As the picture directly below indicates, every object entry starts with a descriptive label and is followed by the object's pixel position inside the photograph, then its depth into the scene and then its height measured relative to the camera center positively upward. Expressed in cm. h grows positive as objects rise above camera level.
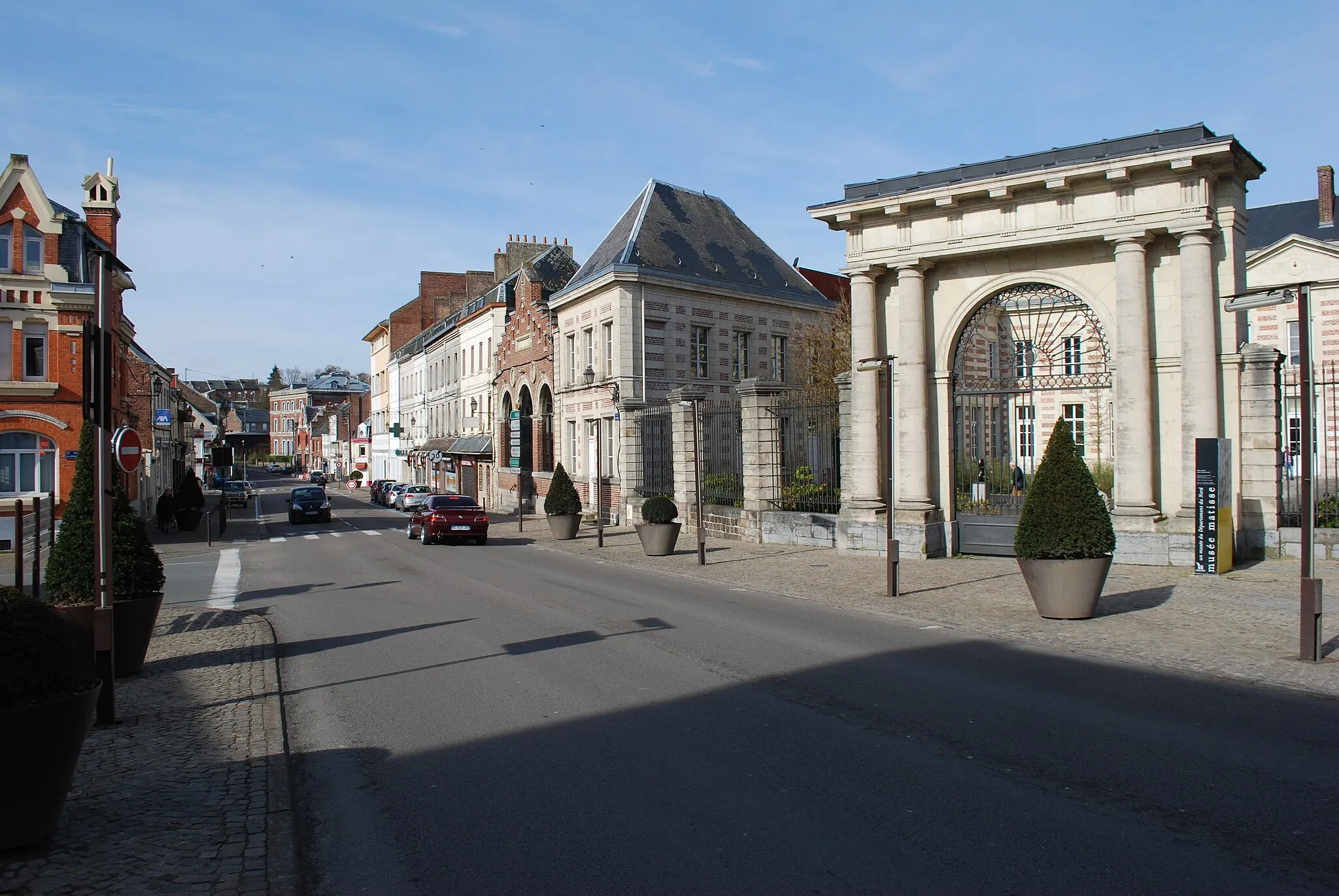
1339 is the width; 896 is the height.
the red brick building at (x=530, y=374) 3825 +400
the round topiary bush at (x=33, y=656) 463 -90
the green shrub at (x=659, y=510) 2123 -96
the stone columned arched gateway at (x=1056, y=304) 1549 +282
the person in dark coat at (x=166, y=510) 3438 -123
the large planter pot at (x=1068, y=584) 1110 -146
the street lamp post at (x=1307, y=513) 874 -55
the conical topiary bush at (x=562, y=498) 2675 -83
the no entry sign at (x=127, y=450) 891 +26
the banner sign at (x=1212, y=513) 1433 -84
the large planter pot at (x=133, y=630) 895 -146
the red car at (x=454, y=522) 2666 -145
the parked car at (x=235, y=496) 5481 -124
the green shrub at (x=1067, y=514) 1107 -63
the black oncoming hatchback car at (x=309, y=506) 3912 -135
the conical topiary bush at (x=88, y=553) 853 -71
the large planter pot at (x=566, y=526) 2662 -161
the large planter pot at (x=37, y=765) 457 -141
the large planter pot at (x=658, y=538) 2095 -156
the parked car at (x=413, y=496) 4550 -121
